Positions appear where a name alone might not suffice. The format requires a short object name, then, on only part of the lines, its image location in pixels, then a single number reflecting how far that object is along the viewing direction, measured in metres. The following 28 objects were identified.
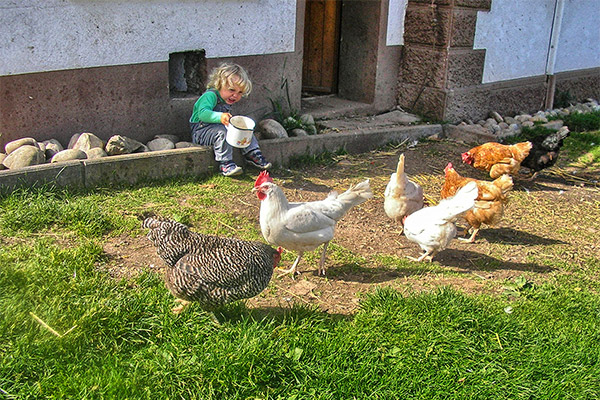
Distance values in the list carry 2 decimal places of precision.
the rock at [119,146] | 5.88
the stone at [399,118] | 8.53
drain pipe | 9.80
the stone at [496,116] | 9.21
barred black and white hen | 3.44
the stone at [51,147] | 5.74
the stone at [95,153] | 5.73
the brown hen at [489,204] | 5.32
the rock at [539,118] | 9.33
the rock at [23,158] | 5.38
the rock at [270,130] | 7.11
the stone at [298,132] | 7.35
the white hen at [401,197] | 5.20
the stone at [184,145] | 6.35
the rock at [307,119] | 7.69
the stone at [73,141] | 6.00
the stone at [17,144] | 5.60
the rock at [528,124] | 8.96
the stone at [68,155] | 5.55
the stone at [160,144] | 6.30
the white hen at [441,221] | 4.68
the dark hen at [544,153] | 6.93
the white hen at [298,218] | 4.31
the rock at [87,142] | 5.85
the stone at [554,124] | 8.98
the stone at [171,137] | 6.54
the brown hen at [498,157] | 6.62
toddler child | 6.22
